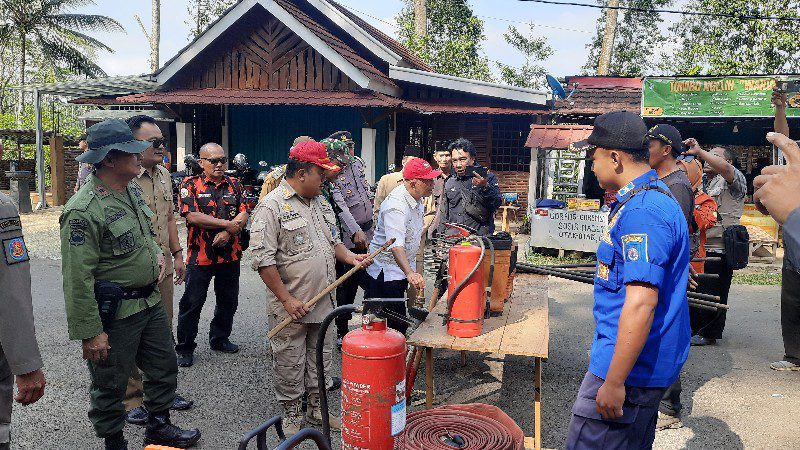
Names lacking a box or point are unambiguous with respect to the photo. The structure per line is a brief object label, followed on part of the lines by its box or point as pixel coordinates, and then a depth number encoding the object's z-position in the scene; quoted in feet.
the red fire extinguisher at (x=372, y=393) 7.83
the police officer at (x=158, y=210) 13.48
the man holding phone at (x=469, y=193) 18.84
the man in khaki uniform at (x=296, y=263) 11.78
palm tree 76.18
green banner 38.55
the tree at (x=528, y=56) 94.73
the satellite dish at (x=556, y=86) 40.88
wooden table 10.22
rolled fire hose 7.61
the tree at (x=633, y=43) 86.38
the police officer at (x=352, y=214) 17.57
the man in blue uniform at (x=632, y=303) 7.20
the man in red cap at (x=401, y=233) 14.07
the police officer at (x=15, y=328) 7.50
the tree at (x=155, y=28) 70.85
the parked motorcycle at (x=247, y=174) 35.46
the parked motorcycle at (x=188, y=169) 29.53
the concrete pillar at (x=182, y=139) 42.78
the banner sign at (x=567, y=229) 32.09
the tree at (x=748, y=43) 49.14
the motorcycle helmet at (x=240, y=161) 35.19
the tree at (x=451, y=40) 66.64
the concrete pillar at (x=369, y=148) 39.40
